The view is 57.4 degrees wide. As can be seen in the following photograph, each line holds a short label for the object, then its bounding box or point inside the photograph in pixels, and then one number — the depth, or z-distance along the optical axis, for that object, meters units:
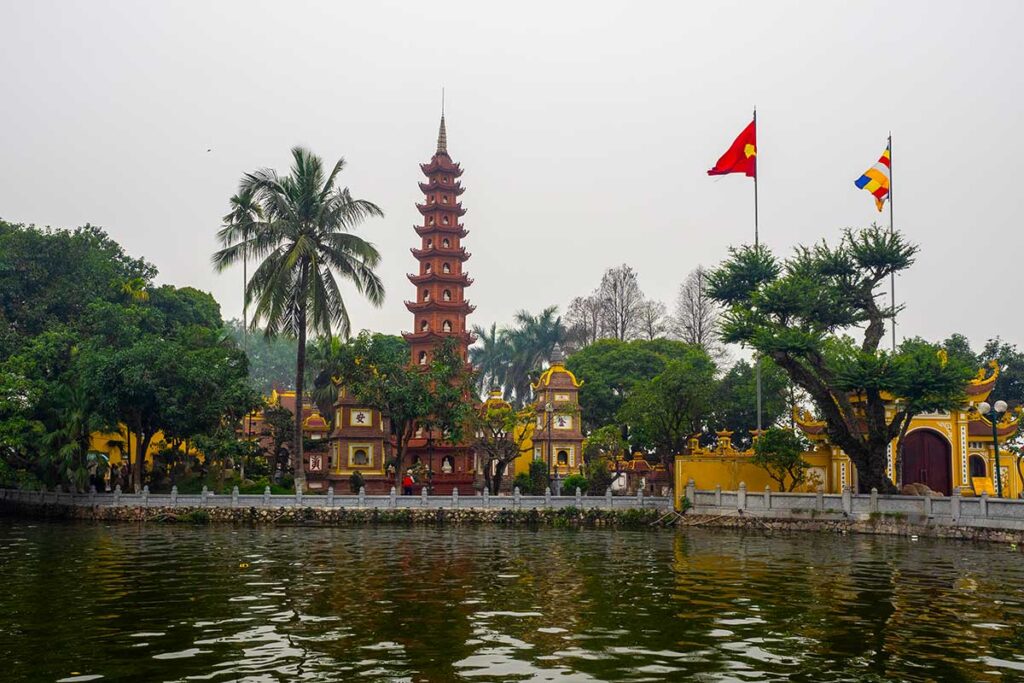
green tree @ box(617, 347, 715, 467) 44.41
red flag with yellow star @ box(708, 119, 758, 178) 38.19
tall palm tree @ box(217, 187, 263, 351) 39.59
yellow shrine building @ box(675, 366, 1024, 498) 38.19
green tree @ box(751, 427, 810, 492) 36.38
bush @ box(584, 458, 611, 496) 45.81
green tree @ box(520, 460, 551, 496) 47.03
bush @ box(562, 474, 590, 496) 43.44
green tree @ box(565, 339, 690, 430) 58.06
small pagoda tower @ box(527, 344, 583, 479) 48.50
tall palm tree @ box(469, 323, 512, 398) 67.50
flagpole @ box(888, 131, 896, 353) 36.67
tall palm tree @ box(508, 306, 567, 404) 65.50
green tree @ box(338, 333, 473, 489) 41.66
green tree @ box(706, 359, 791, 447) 51.97
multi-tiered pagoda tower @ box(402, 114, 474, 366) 53.16
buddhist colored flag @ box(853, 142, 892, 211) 36.91
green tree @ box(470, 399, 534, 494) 42.31
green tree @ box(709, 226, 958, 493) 34.34
